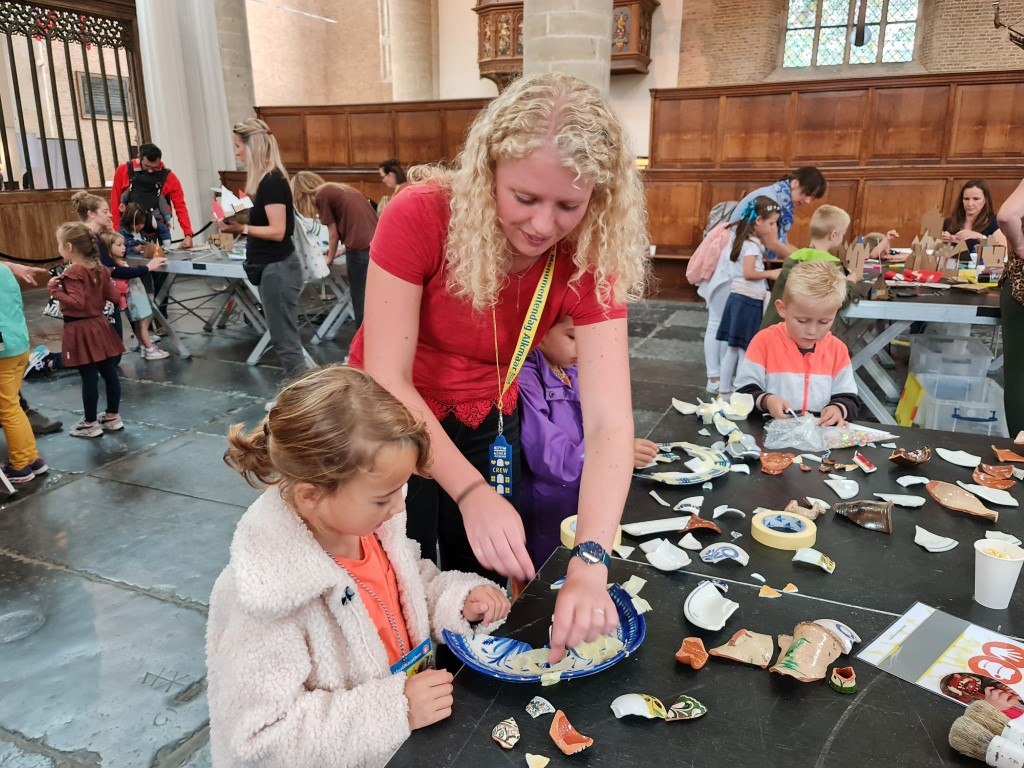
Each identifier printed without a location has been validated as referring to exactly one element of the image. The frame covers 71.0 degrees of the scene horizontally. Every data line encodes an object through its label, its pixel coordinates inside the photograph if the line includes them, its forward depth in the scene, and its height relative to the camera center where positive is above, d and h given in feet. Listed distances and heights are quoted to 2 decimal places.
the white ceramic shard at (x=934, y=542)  4.83 -2.33
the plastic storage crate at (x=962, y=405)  12.73 -3.82
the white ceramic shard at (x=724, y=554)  4.67 -2.32
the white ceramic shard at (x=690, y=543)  4.88 -2.35
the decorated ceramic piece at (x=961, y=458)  6.28 -2.32
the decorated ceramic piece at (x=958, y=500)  5.27 -2.30
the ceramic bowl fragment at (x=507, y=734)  3.15 -2.35
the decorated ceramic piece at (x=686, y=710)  3.28 -2.32
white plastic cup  4.08 -2.15
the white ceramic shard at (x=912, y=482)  5.84 -2.32
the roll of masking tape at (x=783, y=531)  4.86 -2.29
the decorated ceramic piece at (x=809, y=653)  3.53 -2.28
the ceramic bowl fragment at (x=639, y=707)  3.27 -2.31
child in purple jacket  6.41 -2.22
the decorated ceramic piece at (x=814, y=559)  4.58 -2.31
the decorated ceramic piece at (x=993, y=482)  5.82 -2.33
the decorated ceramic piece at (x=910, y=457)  6.15 -2.26
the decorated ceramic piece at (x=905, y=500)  5.48 -2.32
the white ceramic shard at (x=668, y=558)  4.60 -2.32
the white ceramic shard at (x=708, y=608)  3.98 -2.32
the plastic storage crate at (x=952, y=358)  13.83 -3.24
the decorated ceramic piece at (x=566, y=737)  3.09 -2.33
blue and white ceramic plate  3.56 -2.34
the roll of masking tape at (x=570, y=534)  4.93 -2.32
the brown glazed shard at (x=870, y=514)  5.10 -2.29
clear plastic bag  6.72 -2.28
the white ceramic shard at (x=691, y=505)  5.41 -2.33
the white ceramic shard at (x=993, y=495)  5.52 -2.33
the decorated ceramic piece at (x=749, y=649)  3.66 -2.31
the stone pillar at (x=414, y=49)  49.47 +9.45
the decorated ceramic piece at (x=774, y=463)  6.13 -2.29
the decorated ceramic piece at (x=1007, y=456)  6.38 -2.33
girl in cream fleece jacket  3.34 -2.05
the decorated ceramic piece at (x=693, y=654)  3.62 -2.31
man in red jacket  22.34 +0.00
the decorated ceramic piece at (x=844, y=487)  5.65 -2.31
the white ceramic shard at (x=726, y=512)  5.32 -2.33
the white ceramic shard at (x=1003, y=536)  4.90 -2.34
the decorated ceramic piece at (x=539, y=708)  3.34 -2.35
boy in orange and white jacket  8.27 -1.93
